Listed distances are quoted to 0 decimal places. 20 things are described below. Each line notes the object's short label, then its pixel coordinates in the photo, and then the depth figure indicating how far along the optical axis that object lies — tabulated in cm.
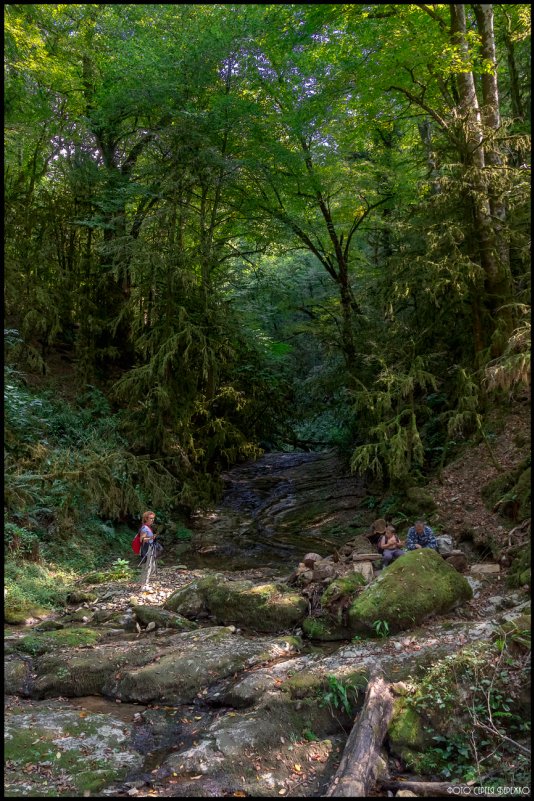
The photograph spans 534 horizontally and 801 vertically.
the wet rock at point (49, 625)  757
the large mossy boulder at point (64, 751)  432
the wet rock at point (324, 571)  862
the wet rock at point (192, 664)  589
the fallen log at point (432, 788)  429
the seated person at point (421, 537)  861
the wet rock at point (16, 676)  592
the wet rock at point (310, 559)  937
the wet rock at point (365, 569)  845
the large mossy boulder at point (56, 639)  671
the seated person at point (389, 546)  877
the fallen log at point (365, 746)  424
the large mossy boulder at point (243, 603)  778
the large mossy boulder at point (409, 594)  682
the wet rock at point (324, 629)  714
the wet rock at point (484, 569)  798
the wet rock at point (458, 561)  830
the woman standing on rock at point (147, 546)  927
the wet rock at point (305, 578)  874
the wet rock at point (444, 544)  873
